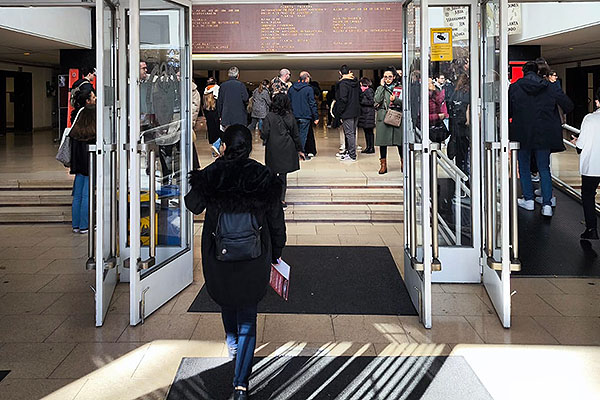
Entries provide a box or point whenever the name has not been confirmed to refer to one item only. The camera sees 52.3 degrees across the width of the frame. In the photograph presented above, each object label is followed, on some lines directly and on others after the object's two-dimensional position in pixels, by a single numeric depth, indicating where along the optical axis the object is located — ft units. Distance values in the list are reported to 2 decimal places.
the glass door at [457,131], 15.10
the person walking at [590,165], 17.84
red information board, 40.52
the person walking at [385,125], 27.02
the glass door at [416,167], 12.09
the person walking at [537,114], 19.89
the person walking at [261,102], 35.96
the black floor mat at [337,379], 9.22
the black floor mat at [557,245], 16.19
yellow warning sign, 15.15
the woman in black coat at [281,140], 21.47
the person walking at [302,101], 30.35
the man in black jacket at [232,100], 28.66
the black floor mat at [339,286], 13.42
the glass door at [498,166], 12.10
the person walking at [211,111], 33.50
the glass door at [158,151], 12.28
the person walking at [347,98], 30.91
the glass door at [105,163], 12.05
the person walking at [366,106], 32.68
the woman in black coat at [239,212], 8.80
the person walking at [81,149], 17.89
